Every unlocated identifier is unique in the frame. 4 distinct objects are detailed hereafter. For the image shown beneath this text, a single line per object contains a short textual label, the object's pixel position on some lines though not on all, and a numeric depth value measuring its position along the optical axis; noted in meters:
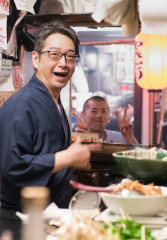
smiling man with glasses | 2.98
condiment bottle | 1.14
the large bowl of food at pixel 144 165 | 2.37
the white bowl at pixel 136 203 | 2.11
